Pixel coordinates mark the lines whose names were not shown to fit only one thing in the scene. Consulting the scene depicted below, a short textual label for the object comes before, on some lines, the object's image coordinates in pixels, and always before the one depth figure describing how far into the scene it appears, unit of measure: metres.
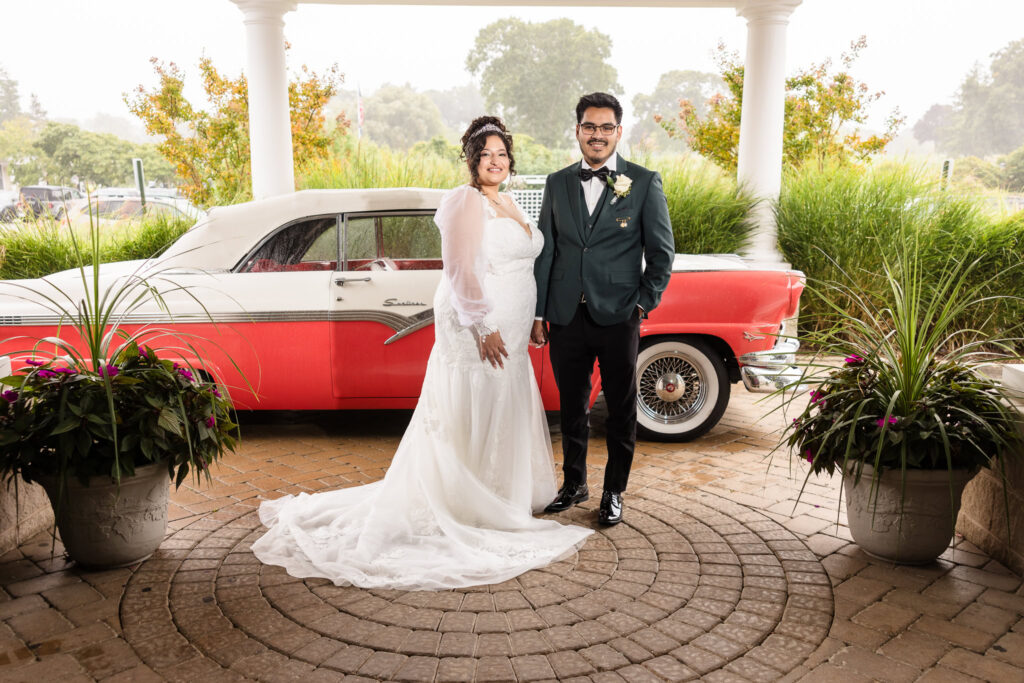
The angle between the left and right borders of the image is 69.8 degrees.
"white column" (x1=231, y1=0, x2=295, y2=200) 7.91
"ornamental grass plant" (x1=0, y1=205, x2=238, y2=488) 2.82
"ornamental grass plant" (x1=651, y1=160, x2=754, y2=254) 8.26
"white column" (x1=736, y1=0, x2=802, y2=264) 8.23
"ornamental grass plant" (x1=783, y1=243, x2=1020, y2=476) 2.91
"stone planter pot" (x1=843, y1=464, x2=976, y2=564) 2.96
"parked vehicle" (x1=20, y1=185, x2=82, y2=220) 8.01
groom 3.41
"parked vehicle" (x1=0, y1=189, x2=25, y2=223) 8.19
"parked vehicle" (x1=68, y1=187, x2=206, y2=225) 8.87
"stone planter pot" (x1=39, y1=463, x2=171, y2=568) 2.97
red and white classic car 4.57
